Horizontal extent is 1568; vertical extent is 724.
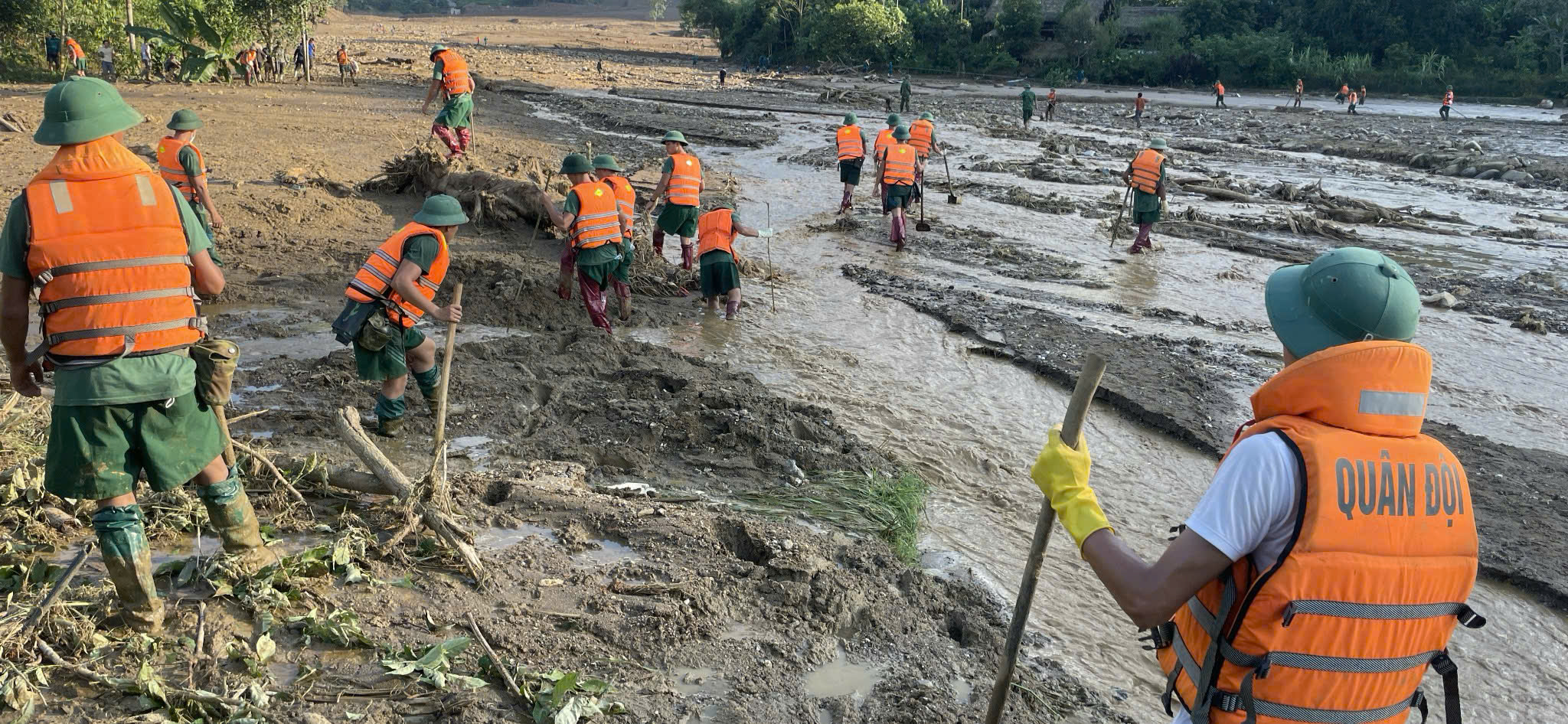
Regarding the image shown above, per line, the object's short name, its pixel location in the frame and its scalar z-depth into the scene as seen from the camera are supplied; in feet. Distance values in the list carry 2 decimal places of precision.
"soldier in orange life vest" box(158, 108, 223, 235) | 28.99
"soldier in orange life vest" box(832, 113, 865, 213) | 52.54
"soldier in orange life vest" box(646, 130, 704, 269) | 36.68
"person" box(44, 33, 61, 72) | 83.15
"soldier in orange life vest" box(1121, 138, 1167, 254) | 44.86
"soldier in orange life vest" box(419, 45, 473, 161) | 46.19
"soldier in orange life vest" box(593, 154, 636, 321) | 31.07
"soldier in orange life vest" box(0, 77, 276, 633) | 11.71
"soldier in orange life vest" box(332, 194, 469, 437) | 20.08
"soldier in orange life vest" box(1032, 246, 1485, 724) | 6.81
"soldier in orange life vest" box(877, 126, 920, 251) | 46.01
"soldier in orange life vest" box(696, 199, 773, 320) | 32.27
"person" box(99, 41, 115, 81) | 85.35
